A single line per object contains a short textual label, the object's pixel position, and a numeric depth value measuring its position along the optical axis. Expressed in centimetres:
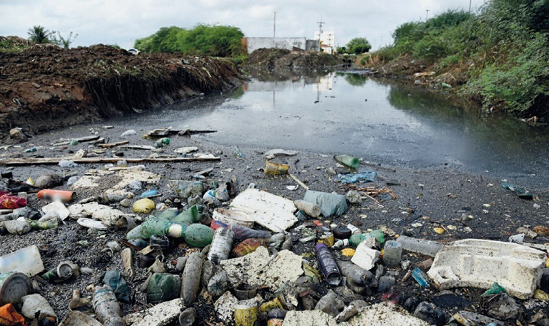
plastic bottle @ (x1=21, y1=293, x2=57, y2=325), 188
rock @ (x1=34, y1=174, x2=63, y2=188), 389
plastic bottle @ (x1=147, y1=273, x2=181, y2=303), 212
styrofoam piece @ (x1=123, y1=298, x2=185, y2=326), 192
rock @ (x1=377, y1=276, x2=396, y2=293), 232
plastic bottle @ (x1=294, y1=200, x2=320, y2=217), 333
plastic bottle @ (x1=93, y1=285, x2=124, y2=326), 186
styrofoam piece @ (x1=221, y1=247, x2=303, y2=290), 230
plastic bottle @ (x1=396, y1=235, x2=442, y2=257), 268
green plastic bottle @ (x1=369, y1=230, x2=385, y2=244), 288
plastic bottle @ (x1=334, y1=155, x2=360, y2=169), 483
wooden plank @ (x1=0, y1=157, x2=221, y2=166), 470
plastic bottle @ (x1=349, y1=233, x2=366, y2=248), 285
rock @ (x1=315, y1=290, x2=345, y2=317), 206
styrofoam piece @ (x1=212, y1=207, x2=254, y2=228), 306
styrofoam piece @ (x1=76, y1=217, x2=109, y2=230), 290
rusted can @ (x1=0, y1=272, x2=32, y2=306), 190
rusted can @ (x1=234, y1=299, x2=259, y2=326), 196
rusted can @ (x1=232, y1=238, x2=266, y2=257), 264
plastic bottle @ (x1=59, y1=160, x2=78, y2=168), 466
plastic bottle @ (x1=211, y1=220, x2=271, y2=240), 284
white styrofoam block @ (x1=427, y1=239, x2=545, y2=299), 221
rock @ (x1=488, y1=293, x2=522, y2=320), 203
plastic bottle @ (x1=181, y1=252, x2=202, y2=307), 210
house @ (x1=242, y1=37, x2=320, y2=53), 4472
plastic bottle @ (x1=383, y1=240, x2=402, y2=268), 256
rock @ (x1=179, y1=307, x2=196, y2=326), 193
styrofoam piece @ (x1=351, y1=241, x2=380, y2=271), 249
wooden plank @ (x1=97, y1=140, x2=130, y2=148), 563
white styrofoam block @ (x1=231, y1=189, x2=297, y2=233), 316
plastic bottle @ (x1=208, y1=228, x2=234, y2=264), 250
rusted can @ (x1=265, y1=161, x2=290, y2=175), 445
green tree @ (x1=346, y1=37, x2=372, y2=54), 5347
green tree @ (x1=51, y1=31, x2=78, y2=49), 1720
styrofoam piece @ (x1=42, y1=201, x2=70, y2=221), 311
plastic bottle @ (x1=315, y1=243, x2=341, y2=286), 240
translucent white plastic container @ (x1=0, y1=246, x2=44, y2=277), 223
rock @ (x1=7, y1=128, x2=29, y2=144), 589
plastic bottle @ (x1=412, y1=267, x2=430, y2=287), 234
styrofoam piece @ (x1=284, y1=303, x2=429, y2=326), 193
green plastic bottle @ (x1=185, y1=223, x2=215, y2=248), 272
